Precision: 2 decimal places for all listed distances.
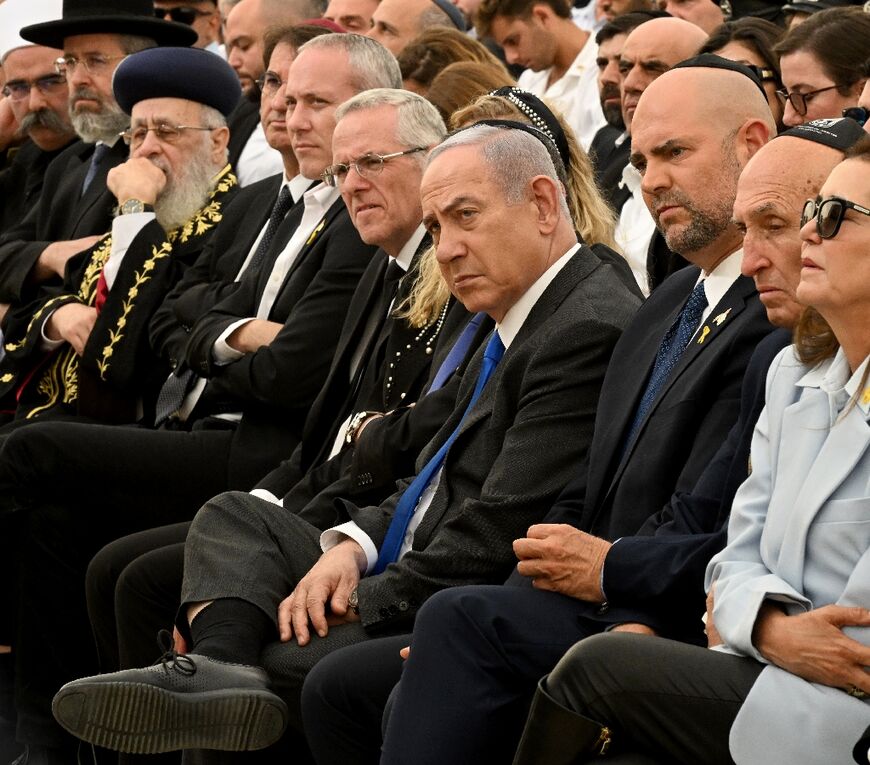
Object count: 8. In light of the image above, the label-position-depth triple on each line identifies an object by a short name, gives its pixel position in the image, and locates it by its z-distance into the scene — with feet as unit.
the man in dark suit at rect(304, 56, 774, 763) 21.08
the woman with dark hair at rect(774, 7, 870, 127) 32.60
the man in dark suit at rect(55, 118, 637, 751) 24.54
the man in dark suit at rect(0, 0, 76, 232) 55.77
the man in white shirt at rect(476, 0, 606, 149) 49.29
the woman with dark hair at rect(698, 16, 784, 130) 34.88
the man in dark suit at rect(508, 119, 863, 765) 20.99
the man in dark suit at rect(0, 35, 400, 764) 35.42
